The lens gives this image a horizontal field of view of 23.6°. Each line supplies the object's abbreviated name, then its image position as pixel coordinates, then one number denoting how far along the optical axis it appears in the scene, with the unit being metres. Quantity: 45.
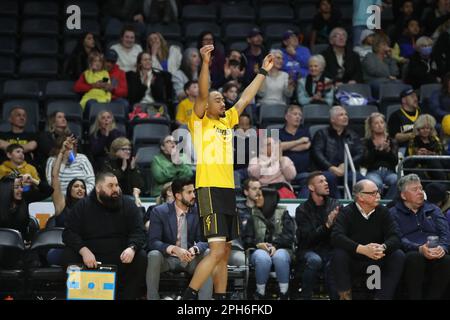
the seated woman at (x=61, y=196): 10.05
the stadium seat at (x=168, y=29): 14.75
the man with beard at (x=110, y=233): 9.55
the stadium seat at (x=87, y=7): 14.97
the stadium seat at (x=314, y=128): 12.75
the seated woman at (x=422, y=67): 14.14
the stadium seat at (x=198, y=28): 14.92
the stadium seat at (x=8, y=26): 14.45
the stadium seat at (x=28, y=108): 12.94
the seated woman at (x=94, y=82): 13.30
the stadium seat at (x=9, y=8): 14.74
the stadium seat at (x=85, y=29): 14.65
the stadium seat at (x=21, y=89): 13.36
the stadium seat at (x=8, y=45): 14.19
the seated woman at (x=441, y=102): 13.18
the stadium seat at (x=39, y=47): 14.30
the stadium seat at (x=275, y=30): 14.92
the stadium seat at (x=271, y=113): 12.98
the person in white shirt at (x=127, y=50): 13.87
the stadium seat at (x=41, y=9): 14.85
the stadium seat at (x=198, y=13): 15.25
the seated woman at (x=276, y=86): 13.56
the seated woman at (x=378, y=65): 14.29
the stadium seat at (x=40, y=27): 14.60
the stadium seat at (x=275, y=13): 15.30
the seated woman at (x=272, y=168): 11.80
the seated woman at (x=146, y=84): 13.45
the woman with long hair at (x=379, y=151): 12.06
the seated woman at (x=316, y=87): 13.50
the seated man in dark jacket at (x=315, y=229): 10.10
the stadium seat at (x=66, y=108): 12.97
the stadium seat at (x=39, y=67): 14.04
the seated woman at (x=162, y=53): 13.98
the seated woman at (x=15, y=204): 10.51
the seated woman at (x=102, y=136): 12.16
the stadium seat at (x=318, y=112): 13.03
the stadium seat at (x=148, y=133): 12.55
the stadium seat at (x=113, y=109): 12.89
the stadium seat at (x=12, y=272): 9.88
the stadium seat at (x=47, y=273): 9.73
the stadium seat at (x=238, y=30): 14.98
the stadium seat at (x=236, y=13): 15.32
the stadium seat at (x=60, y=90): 13.47
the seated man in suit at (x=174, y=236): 9.65
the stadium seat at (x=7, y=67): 14.04
